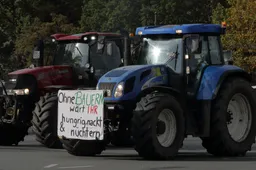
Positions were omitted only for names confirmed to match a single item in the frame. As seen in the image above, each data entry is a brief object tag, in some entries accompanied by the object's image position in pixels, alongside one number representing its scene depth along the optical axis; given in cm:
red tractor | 2075
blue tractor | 1614
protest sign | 1656
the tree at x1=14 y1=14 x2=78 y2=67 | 6249
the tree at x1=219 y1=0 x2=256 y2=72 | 5591
